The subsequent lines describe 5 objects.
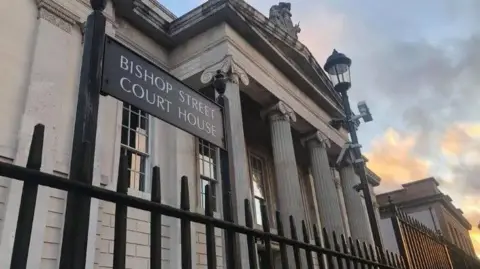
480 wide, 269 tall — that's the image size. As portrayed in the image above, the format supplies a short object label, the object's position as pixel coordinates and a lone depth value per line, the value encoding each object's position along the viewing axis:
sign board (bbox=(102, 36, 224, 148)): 2.27
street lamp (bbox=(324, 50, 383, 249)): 7.12
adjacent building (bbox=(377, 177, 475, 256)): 34.66
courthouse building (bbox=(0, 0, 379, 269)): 7.34
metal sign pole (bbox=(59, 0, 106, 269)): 1.66
